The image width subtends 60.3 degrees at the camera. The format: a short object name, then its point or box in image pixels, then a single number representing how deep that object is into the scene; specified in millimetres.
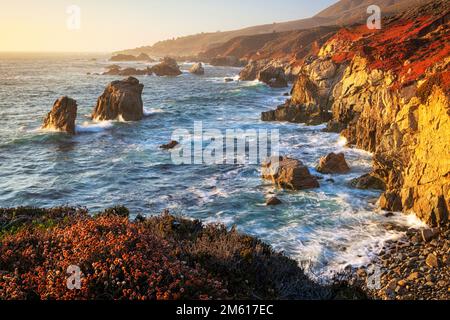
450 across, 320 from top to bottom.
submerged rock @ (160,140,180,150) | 34438
